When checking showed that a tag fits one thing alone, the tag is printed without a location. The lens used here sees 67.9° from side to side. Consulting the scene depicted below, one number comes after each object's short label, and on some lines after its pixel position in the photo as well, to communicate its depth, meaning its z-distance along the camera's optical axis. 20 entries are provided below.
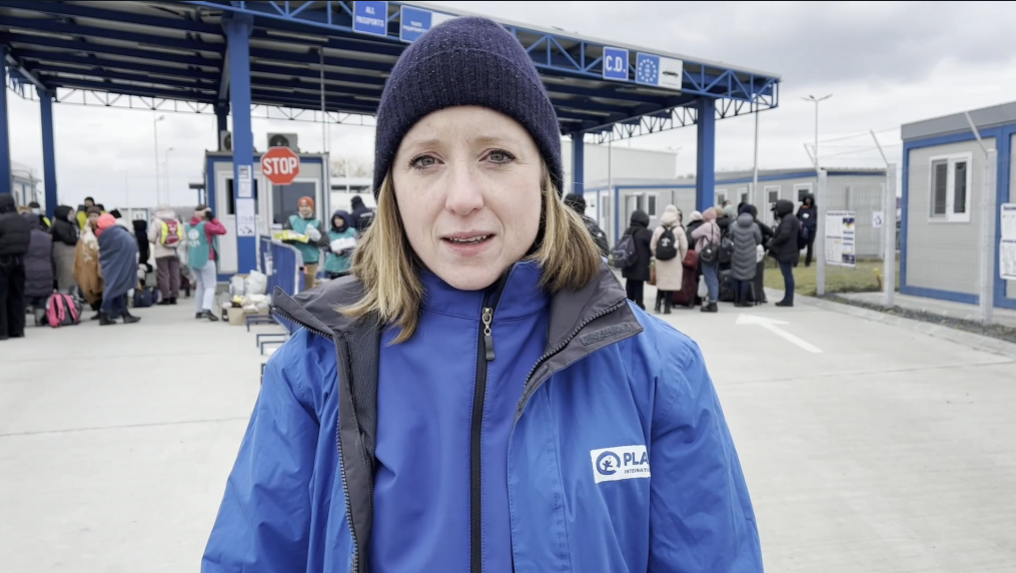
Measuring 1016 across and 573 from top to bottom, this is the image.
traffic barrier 9.10
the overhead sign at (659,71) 19.52
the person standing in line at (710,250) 12.39
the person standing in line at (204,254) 11.37
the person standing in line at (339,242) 10.45
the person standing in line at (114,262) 10.84
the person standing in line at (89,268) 11.21
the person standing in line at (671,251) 12.05
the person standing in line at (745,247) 12.60
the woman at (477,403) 1.40
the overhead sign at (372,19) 13.95
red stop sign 11.19
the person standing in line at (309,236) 11.41
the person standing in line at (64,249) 11.70
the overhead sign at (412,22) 14.57
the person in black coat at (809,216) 19.55
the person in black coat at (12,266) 9.36
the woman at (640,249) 12.05
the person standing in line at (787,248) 12.81
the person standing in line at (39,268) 10.54
